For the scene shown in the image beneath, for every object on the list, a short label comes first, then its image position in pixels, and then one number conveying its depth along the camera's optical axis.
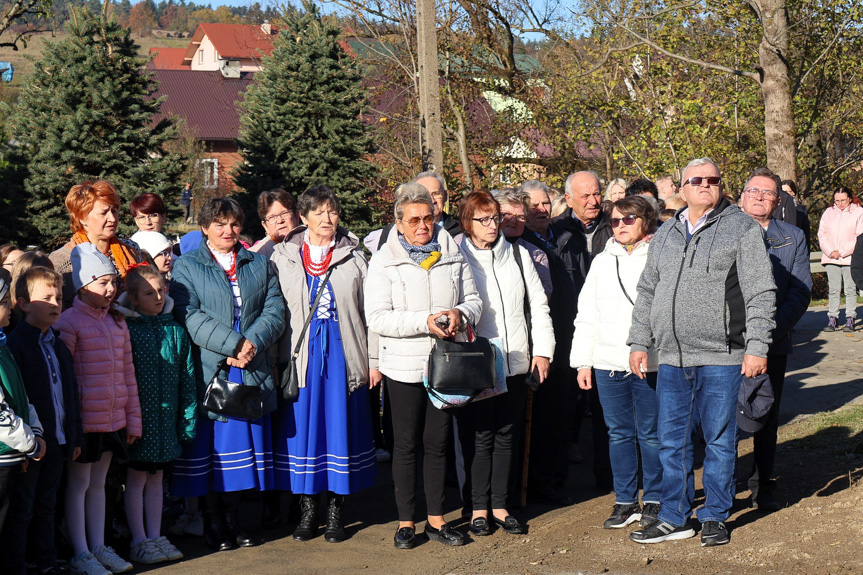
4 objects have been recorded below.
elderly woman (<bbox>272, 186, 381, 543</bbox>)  6.00
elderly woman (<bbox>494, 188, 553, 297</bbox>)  6.50
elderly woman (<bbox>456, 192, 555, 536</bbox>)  6.04
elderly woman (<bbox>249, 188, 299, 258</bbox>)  7.21
